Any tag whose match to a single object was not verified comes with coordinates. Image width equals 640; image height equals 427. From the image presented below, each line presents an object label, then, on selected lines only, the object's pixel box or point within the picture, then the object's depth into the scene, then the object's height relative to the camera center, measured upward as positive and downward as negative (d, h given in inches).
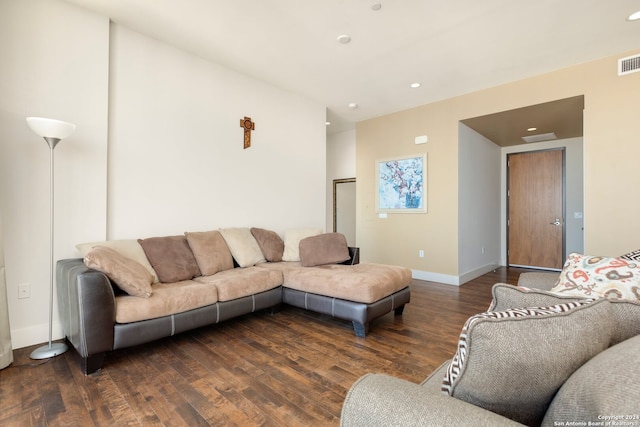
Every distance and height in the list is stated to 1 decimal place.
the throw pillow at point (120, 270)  84.7 -17.1
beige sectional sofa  81.5 -25.1
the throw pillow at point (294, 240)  151.8 -14.1
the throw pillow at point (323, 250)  135.9 -17.1
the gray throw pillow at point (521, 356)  26.5 -13.0
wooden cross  156.7 +45.7
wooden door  222.7 +3.8
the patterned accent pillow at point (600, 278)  59.2 -13.9
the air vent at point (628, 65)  128.8 +65.7
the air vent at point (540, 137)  207.8 +56.0
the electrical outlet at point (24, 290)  95.3 -25.3
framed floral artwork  195.3 +20.2
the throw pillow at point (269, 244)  147.6 -15.6
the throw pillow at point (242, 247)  135.1 -15.7
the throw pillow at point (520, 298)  36.2 -10.8
